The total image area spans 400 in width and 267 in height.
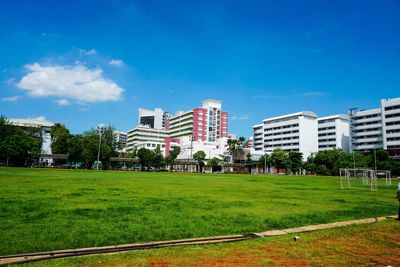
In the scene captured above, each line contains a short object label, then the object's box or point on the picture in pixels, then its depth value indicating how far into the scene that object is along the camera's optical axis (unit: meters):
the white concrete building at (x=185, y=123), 186.38
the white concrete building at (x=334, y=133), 137.12
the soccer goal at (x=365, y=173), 36.83
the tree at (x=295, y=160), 118.06
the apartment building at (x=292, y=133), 142.50
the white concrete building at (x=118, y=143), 143.93
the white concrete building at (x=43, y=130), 134.95
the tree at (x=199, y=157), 129.19
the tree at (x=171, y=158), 120.86
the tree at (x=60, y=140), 113.94
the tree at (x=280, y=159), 117.12
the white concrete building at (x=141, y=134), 196.00
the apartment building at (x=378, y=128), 108.94
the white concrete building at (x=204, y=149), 145.95
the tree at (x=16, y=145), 87.37
